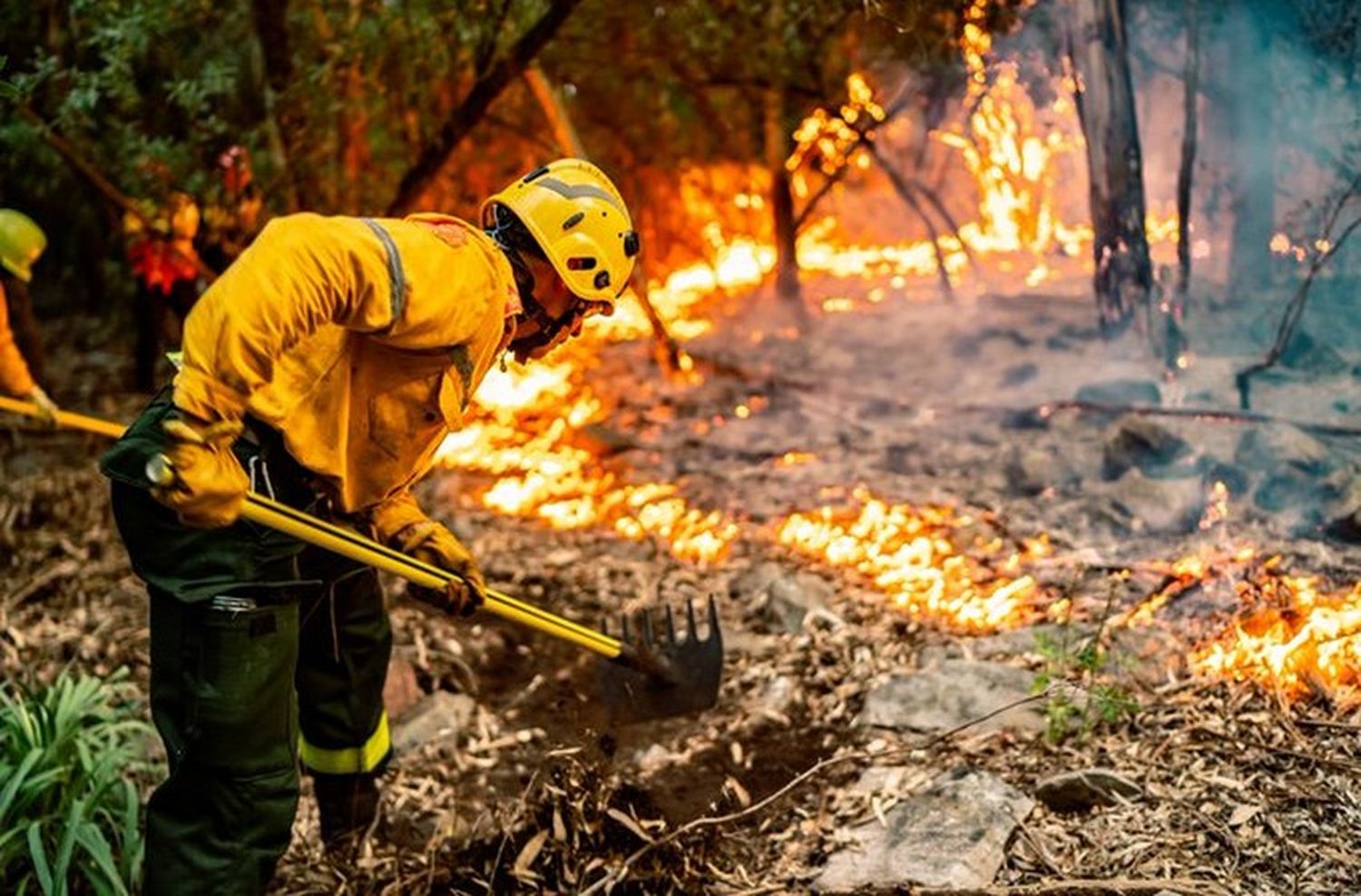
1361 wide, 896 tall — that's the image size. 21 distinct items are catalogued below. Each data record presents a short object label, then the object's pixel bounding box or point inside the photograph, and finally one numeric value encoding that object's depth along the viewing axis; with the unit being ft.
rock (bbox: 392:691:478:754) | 16.29
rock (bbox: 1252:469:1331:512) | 17.88
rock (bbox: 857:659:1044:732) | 14.73
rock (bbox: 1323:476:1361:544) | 16.72
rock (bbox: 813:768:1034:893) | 12.10
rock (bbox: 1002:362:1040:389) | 25.70
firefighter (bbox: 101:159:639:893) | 9.46
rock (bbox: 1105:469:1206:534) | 18.53
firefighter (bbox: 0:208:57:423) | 11.04
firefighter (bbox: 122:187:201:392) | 22.76
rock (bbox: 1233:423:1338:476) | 18.34
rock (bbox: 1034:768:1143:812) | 12.80
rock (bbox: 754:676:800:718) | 16.12
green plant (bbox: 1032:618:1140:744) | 13.89
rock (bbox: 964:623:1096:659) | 16.02
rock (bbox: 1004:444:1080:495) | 20.94
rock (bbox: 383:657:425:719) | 16.80
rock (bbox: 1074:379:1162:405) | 22.56
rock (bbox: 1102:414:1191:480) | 19.99
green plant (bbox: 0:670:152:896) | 12.73
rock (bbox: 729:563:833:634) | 18.33
